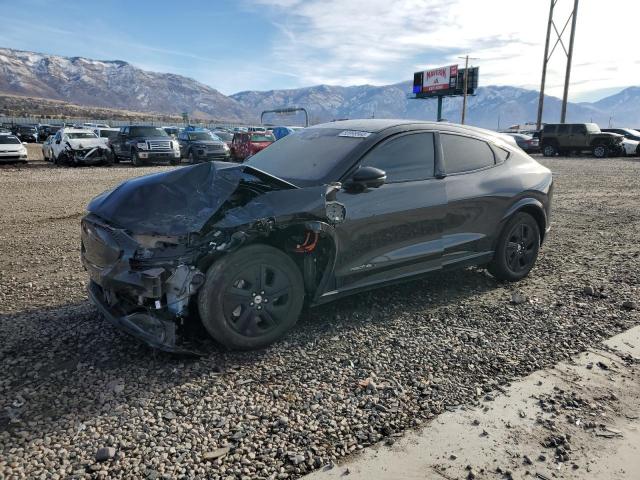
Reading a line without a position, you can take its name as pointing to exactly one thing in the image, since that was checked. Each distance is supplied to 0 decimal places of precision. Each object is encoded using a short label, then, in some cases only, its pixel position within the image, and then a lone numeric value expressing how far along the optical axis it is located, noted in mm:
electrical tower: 41844
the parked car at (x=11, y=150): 21000
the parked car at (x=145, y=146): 20578
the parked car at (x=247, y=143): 23844
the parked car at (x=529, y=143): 31938
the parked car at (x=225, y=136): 35138
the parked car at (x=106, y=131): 28892
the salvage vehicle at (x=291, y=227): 3301
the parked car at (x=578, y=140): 28312
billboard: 65000
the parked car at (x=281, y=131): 30134
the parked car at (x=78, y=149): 20484
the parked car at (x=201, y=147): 22812
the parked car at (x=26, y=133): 48900
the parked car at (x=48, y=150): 21859
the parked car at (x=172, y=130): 42981
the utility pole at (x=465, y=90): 54438
